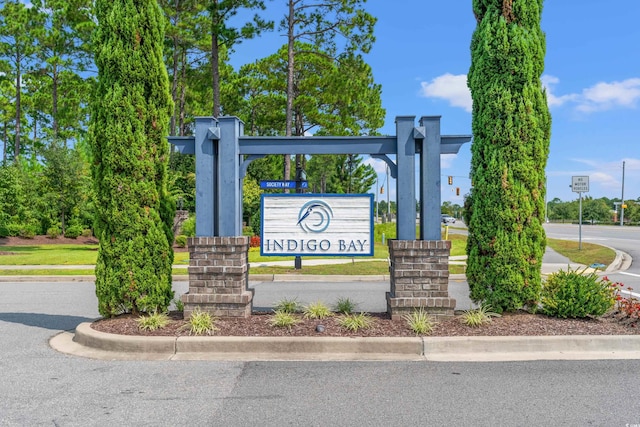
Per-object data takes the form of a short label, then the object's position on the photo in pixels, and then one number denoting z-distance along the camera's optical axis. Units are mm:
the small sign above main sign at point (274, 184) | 12002
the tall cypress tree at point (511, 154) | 6461
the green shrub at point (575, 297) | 6602
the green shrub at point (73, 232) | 30203
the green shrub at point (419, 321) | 6012
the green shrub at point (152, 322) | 6219
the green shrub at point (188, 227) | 25922
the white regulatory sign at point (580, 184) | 19812
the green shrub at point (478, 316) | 6215
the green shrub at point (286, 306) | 7008
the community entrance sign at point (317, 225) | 7000
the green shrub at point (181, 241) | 23252
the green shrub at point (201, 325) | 5984
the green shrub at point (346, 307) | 6988
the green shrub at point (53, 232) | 30062
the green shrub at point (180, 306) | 7230
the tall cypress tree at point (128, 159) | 6586
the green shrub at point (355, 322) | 6137
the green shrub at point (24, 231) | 29516
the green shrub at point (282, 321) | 6273
